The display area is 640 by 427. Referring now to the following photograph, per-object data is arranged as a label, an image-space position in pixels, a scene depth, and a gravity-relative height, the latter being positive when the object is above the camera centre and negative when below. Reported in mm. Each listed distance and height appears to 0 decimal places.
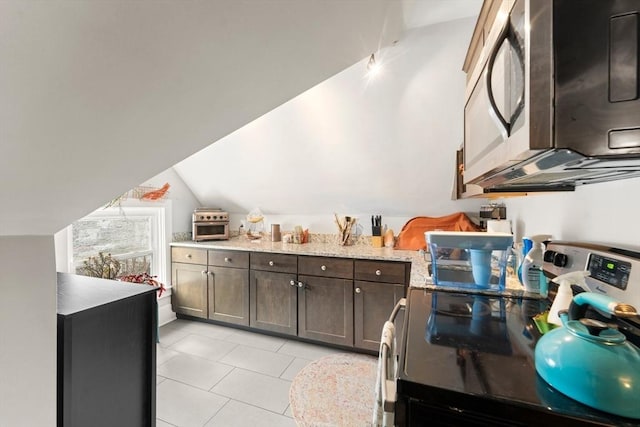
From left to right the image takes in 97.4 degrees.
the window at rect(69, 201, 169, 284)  2580 -285
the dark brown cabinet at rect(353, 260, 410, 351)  2523 -805
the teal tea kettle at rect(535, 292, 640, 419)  534 -325
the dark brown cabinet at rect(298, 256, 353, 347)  2684 -902
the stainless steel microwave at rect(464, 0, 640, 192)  485 +219
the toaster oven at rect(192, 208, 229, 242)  3434 -195
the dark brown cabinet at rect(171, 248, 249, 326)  3092 -861
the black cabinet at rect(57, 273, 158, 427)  1004 -575
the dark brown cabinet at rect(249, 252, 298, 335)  2879 -891
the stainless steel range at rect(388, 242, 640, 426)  591 -420
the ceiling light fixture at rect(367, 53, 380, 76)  1953 +1015
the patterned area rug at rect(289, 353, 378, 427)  1816 -1365
